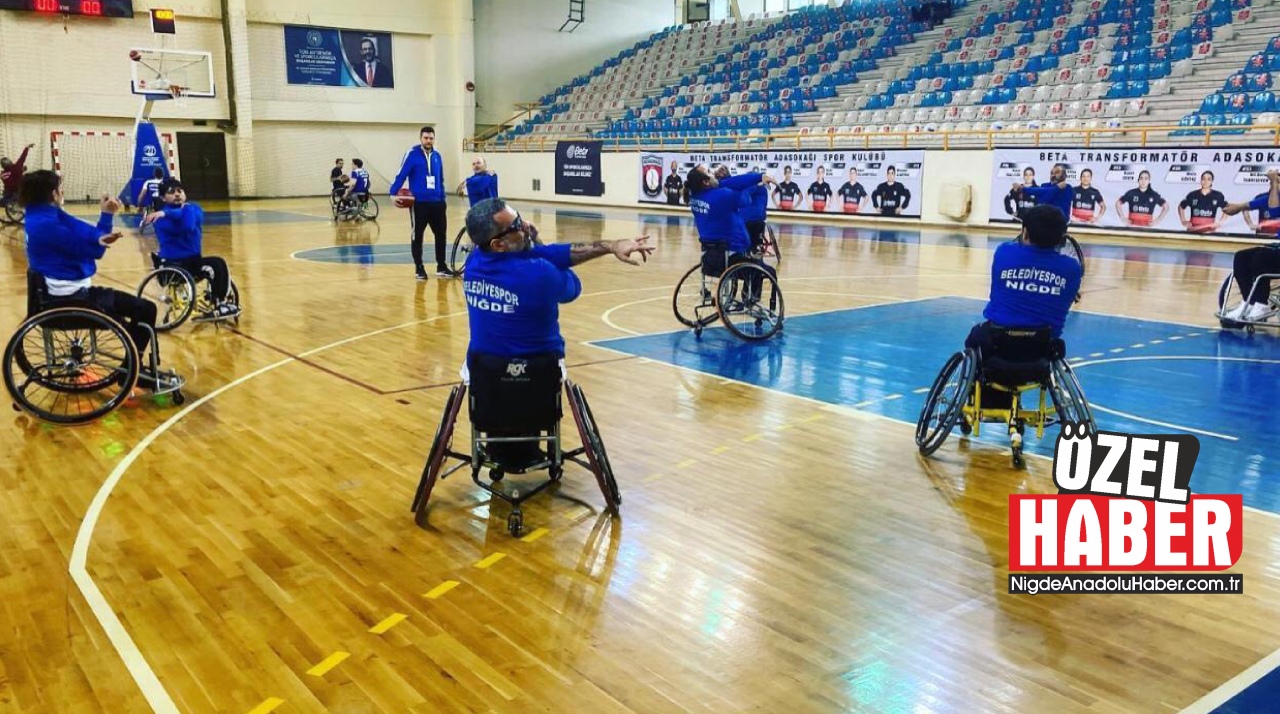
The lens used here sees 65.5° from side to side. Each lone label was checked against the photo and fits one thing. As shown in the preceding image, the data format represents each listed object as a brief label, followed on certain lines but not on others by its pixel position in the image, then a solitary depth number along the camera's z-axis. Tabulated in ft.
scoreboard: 78.33
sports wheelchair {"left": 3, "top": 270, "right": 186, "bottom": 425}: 17.95
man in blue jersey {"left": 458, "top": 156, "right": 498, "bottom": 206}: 37.01
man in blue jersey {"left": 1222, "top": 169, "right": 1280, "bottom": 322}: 27.81
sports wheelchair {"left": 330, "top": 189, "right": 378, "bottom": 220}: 68.44
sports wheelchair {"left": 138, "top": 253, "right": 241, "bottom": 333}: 27.02
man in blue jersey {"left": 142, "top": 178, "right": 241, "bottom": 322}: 26.30
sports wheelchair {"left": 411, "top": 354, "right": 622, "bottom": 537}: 13.14
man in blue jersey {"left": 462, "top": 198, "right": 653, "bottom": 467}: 12.96
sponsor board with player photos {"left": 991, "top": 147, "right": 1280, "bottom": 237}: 51.34
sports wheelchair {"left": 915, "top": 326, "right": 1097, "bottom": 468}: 15.46
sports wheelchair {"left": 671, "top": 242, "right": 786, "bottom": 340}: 26.32
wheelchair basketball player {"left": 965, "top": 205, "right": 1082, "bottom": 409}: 15.48
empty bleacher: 60.80
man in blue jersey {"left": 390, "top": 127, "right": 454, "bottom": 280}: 37.50
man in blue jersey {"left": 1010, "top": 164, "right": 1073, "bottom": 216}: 35.08
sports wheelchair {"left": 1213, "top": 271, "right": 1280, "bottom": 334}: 27.86
